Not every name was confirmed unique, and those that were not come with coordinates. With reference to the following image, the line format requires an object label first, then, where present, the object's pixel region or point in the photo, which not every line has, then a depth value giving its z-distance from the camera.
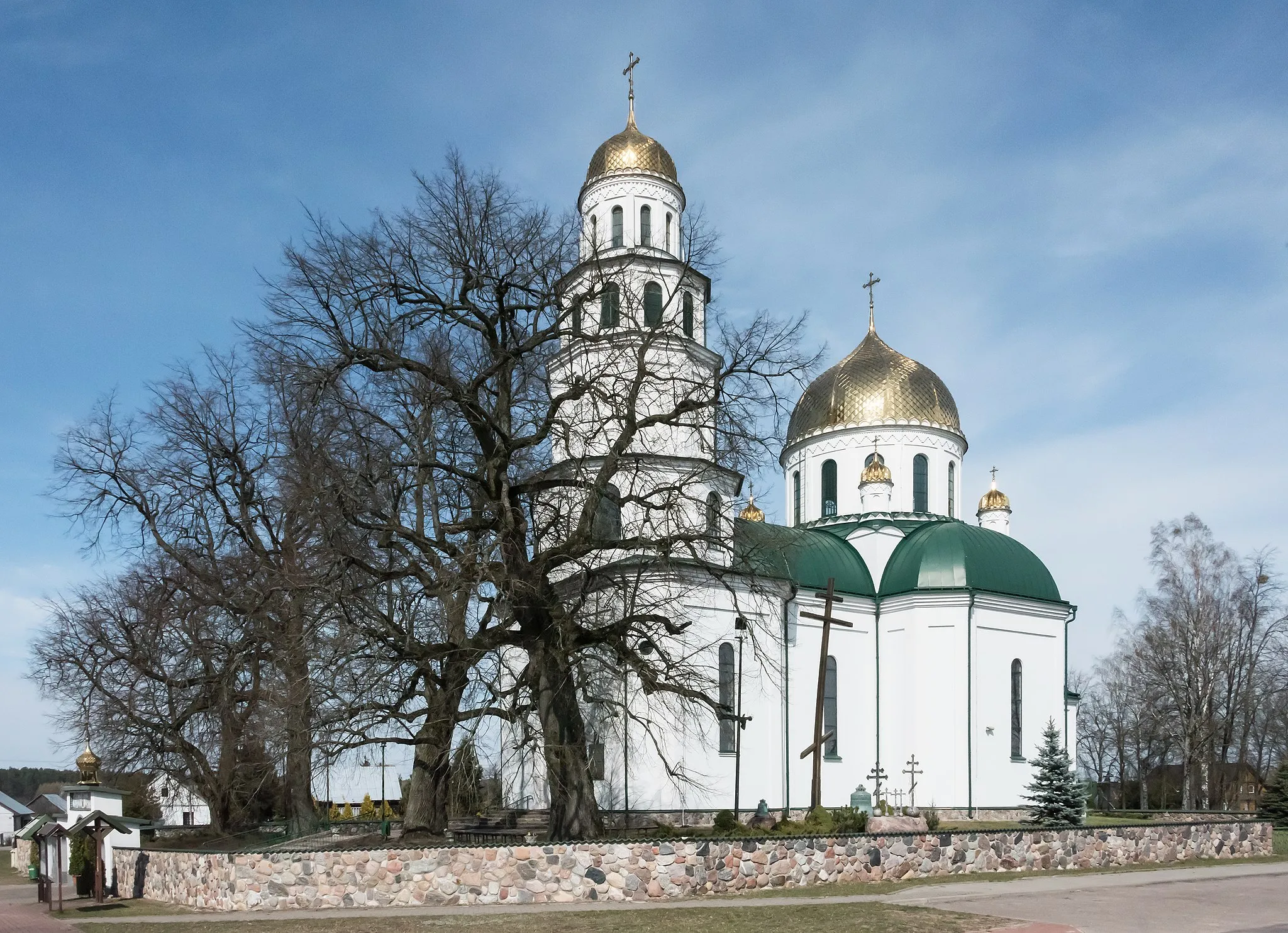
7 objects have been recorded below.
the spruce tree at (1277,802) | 33.09
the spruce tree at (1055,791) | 29.05
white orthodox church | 28.78
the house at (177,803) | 34.19
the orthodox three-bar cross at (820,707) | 23.60
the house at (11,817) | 52.12
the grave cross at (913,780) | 32.53
